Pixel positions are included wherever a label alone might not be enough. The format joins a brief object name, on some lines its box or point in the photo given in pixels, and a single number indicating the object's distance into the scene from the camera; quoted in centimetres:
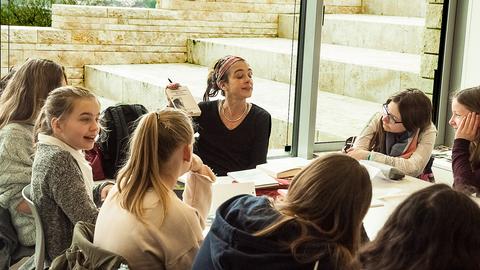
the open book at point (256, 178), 309
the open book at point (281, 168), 327
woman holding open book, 377
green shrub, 399
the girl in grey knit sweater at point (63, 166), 249
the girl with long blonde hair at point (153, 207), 206
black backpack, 358
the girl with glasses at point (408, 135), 360
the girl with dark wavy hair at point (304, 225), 173
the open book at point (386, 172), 332
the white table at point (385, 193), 274
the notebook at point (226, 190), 279
